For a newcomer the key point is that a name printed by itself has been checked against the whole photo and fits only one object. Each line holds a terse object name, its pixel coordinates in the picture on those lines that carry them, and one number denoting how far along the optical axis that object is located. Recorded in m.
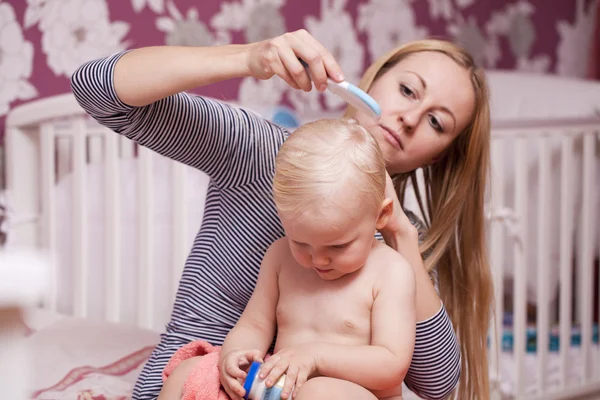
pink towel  1.46
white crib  2.28
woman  1.48
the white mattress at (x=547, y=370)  2.62
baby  1.42
